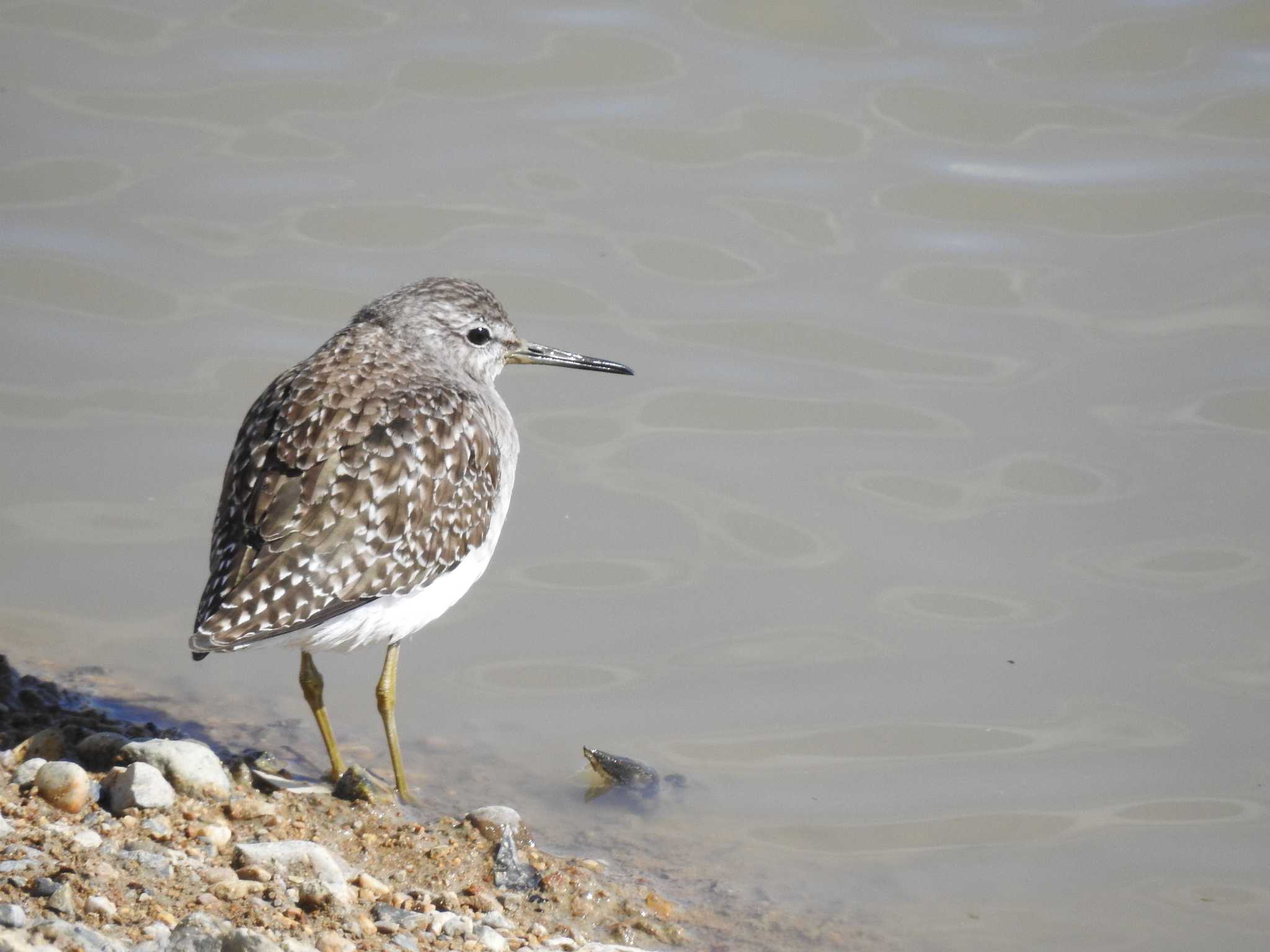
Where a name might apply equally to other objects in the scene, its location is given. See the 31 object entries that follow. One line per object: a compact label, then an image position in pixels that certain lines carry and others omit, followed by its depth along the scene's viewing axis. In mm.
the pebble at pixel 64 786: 10258
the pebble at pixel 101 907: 8727
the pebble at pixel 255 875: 9766
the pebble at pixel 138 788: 10398
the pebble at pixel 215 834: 10273
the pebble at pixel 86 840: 9648
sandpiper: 11437
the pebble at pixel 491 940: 9750
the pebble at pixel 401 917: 9828
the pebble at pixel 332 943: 9078
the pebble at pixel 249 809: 10875
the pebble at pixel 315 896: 9602
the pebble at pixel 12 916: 8234
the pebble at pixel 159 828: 10148
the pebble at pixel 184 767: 10875
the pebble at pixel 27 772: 10484
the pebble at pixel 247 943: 8430
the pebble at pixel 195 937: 8469
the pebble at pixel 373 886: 10242
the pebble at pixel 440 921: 9836
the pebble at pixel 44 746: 11141
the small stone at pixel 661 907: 11562
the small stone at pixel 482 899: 10578
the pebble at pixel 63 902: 8586
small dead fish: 13406
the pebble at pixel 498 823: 11547
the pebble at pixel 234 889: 9430
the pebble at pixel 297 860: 10055
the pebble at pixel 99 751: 11156
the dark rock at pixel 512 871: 11125
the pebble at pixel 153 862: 9539
